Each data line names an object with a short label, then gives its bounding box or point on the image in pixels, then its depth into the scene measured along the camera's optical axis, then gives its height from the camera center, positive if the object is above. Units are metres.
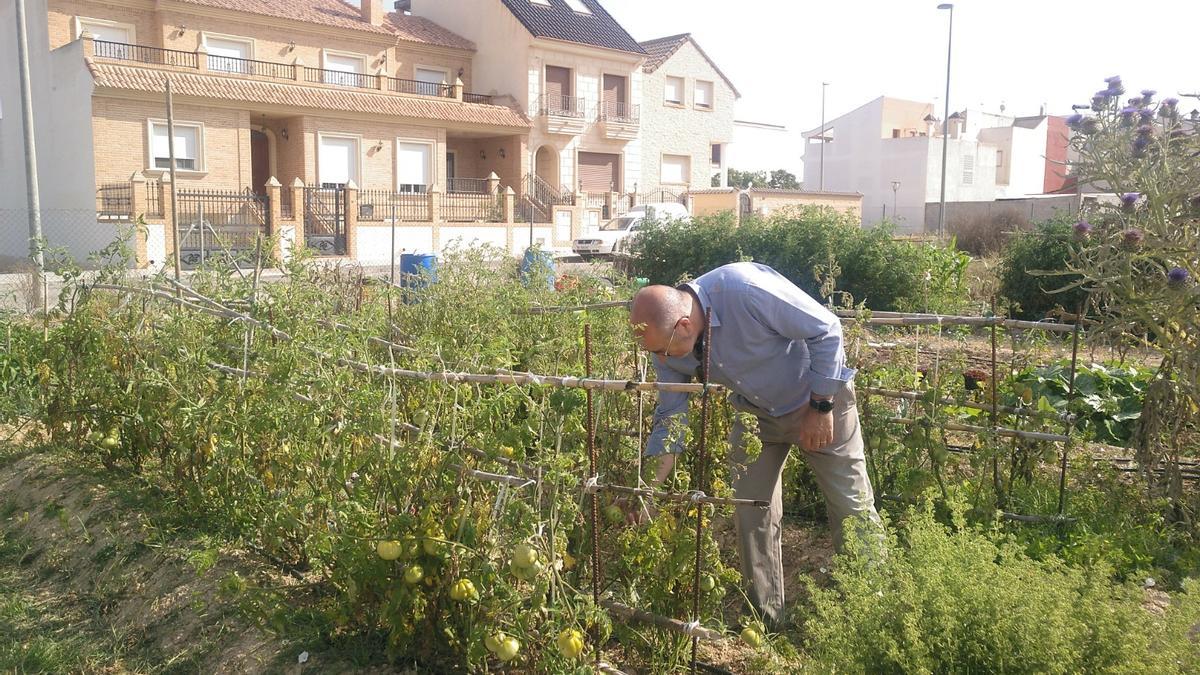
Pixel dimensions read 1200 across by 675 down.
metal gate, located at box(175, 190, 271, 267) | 23.69 +0.19
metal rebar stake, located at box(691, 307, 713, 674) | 2.76 -0.81
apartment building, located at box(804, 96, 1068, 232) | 50.00 +3.97
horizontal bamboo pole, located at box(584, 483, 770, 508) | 2.77 -0.77
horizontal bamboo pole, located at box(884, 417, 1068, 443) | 4.20 -0.87
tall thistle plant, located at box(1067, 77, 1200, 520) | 4.05 -0.17
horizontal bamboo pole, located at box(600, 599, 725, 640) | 2.84 -1.17
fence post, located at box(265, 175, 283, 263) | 24.38 +0.40
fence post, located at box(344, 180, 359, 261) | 25.62 +0.01
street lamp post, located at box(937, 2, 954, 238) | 26.22 +4.87
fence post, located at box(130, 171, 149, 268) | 22.22 +0.53
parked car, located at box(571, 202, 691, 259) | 27.83 -0.40
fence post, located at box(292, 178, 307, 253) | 25.17 +0.42
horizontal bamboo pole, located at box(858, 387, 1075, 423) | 4.32 -0.79
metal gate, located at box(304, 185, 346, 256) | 25.64 +0.08
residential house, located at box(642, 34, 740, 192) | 40.44 +4.77
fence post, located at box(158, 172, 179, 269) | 21.62 +0.15
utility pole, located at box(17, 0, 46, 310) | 13.31 +1.49
